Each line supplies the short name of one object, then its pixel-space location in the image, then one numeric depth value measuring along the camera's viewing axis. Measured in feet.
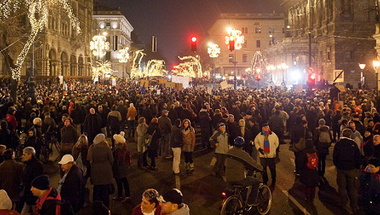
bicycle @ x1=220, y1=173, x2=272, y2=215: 21.22
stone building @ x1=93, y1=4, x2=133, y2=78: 292.81
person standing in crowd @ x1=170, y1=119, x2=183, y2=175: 33.47
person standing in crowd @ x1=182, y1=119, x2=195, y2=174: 33.73
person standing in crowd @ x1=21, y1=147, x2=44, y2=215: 19.74
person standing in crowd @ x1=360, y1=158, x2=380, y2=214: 18.89
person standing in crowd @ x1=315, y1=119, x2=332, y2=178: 31.40
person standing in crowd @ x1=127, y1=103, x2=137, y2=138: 51.85
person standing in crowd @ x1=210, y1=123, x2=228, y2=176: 32.55
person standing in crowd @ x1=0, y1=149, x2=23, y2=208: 20.31
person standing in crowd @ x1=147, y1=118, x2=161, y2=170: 35.32
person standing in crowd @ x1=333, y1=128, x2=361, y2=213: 24.16
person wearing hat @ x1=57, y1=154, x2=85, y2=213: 18.22
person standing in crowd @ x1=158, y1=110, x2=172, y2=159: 39.27
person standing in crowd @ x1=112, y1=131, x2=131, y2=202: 24.73
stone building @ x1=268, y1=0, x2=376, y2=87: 158.92
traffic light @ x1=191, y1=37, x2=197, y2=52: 60.01
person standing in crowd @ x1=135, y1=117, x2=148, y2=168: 35.45
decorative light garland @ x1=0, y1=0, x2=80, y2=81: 64.80
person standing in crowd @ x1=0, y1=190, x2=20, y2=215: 13.37
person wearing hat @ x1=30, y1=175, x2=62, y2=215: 14.07
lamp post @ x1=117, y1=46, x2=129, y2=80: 155.66
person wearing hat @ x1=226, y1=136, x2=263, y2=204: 21.83
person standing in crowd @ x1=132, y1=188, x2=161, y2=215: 12.89
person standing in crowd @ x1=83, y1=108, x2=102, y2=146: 40.73
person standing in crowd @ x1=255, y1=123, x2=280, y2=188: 28.78
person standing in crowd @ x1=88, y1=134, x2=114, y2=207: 22.56
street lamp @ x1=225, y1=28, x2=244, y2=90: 93.16
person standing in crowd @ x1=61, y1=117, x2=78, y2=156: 30.07
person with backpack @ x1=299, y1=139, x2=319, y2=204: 25.00
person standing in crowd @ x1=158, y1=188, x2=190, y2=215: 12.51
